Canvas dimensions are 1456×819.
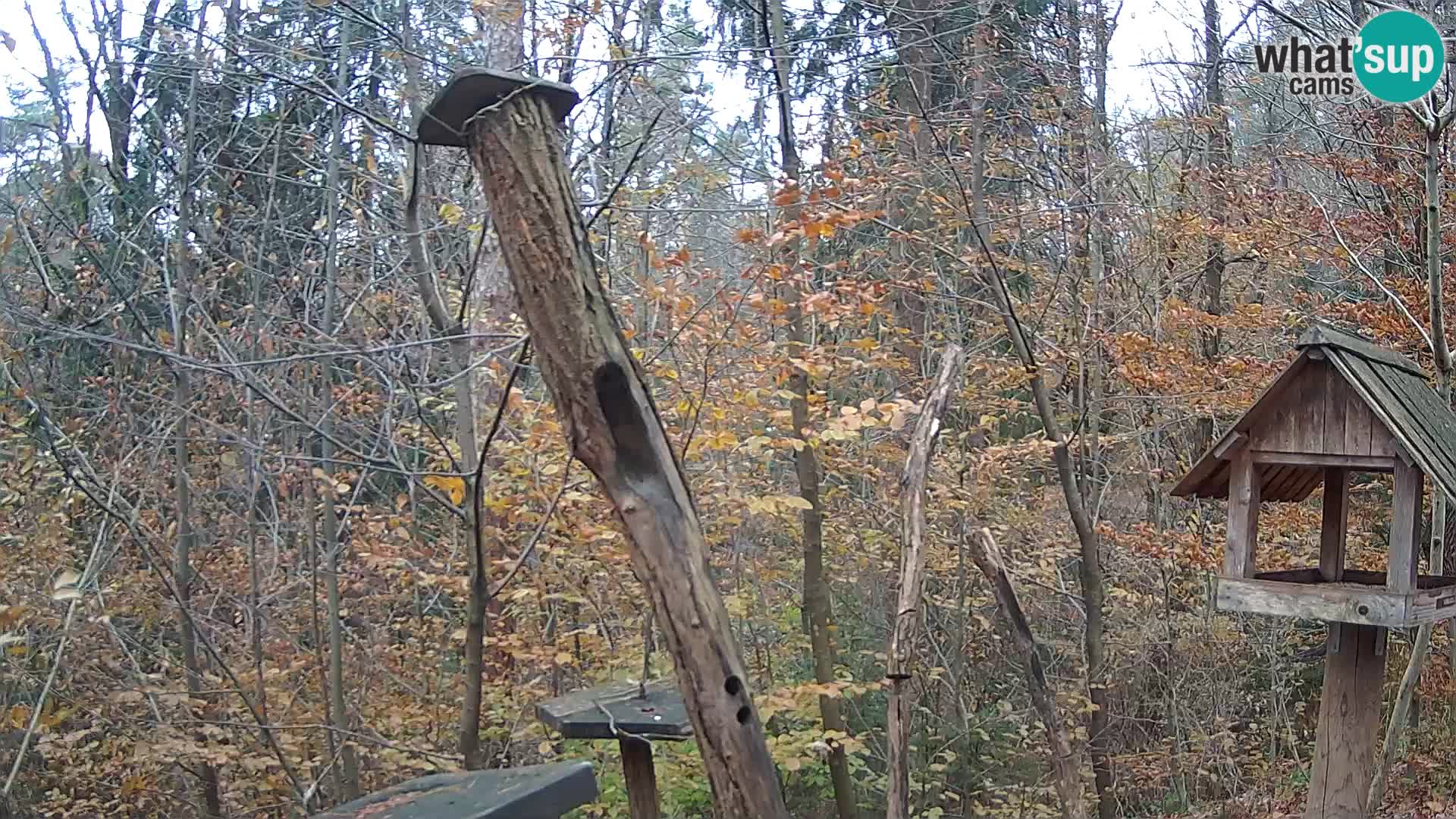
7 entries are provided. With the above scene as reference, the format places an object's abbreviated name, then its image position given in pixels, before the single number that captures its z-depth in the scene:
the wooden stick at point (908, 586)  3.51
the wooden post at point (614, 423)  2.46
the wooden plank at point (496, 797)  1.77
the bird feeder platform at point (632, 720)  3.08
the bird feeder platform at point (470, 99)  2.42
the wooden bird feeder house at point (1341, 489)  2.98
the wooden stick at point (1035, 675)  3.92
